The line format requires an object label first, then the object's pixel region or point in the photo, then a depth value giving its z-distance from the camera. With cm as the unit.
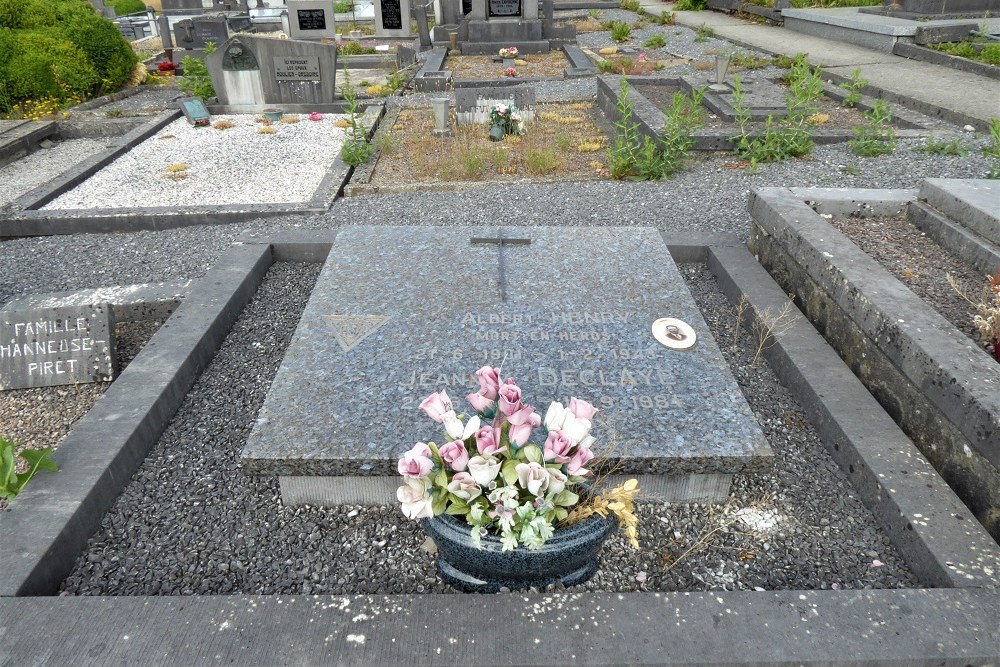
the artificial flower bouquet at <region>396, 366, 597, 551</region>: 148
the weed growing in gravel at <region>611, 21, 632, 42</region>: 1453
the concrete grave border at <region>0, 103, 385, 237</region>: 525
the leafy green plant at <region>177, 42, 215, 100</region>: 930
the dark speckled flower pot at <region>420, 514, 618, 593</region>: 165
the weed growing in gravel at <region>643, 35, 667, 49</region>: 1349
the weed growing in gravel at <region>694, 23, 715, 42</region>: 1428
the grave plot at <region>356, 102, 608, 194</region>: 612
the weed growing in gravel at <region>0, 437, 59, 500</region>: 213
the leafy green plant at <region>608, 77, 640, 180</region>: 595
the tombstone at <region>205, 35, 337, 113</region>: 877
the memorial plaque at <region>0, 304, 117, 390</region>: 308
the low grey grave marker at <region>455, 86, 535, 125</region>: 796
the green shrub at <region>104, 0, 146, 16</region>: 2323
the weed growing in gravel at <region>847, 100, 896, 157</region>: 601
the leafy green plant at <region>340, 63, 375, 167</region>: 648
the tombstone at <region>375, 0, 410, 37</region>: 1507
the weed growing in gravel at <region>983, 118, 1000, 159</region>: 531
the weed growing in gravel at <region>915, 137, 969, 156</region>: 587
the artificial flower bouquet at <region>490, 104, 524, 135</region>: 736
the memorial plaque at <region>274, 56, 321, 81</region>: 891
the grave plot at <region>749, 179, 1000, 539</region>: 214
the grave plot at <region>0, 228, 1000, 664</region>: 165
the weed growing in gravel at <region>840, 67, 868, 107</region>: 736
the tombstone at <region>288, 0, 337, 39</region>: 1378
